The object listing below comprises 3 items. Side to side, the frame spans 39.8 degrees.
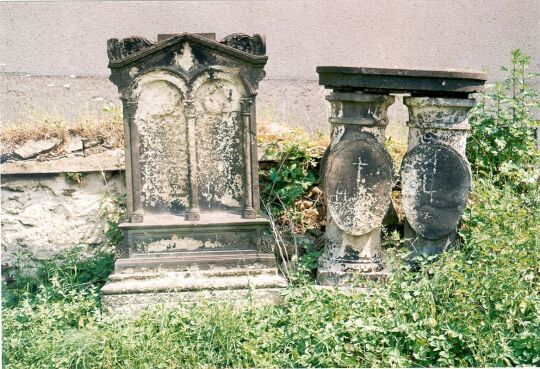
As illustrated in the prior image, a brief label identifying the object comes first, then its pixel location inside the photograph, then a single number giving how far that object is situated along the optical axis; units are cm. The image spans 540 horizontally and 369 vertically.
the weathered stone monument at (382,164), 467
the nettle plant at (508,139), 550
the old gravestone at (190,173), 453
